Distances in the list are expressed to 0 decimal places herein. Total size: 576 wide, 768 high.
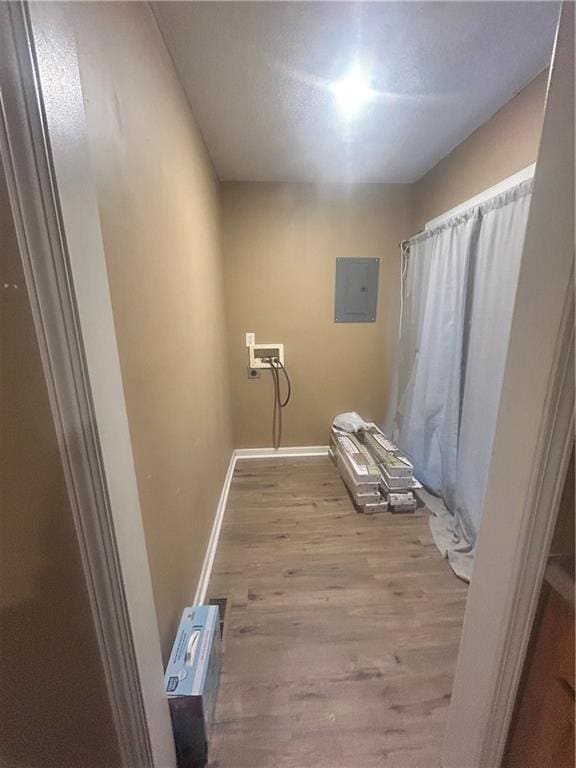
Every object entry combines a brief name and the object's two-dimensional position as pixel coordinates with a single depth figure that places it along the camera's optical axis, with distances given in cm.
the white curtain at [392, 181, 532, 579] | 159
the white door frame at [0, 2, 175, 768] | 46
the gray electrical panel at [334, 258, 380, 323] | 275
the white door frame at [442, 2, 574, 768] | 54
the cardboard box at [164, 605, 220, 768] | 92
